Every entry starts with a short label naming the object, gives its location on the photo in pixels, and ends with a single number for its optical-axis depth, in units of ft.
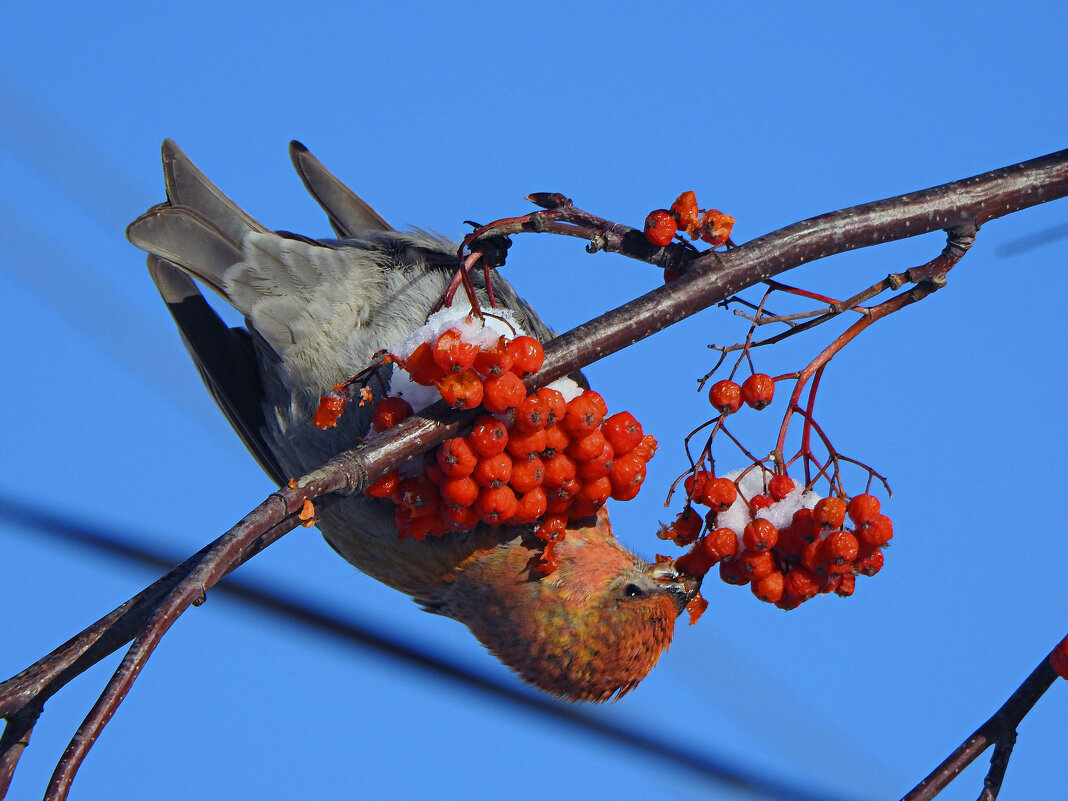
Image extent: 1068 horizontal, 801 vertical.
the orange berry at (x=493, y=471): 16.14
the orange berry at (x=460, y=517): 16.89
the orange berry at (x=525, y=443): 16.22
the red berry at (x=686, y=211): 15.81
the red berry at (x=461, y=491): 16.26
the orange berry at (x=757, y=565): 17.79
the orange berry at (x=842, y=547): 16.90
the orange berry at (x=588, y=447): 16.72
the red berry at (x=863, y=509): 16.97
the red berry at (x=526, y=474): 16.61
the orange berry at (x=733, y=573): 18.06
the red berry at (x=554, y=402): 16.03
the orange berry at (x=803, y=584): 17.74
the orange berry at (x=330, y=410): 16.34
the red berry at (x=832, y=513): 16.79
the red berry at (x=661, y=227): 15.90
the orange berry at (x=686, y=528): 18.53
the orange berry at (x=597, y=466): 17.11
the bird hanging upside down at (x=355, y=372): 23.97
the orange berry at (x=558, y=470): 16.90
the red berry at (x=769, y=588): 17.78
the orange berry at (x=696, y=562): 18.75
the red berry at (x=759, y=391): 16.11
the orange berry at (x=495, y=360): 14.90
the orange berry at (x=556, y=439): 16.55
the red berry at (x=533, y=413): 15.78
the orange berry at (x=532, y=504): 17.11
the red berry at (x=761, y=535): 17.54
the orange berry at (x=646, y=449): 17.95
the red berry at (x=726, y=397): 16.40
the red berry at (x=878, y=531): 16.98
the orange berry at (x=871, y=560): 17.26
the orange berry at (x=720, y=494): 17.31
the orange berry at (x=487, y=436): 15.90
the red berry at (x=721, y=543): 17.85
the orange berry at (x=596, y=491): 17.69
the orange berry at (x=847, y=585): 17.54
